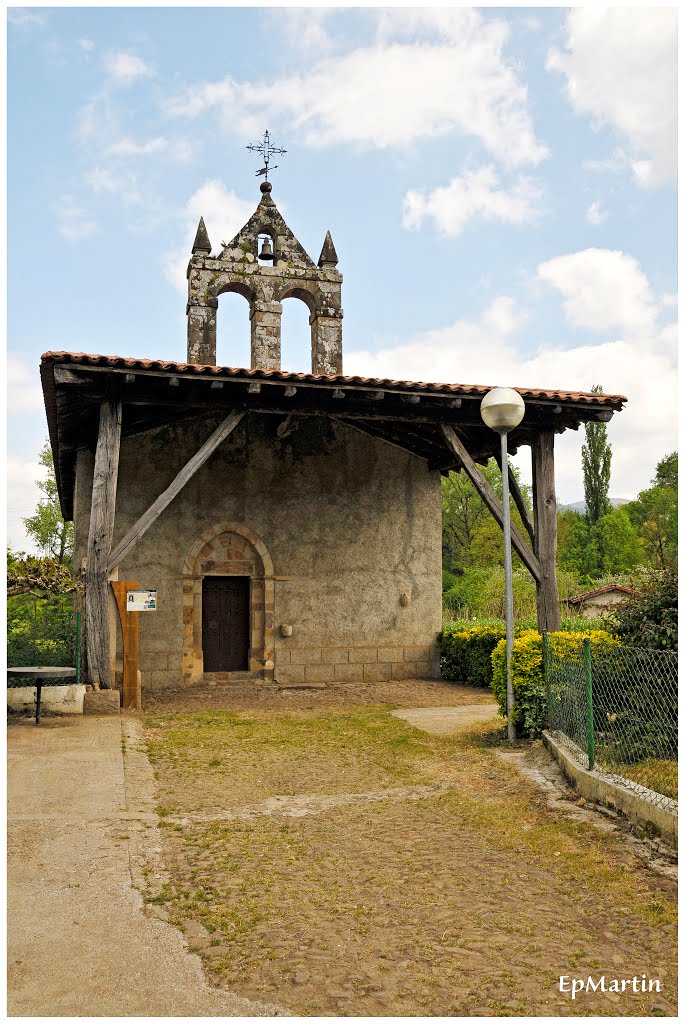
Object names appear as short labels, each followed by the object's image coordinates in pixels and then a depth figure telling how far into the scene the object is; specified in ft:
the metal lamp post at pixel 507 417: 24.86
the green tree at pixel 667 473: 145.52
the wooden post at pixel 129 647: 31.65
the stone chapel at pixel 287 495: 34.35
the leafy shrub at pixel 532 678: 24.34
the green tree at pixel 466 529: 125.29
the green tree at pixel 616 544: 123.13
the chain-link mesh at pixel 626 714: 17.20
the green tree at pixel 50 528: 107.55
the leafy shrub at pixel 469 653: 39.47
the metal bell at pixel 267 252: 44.52
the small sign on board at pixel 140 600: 31.71
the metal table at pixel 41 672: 26.48
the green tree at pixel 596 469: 115.44
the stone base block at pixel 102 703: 29.58
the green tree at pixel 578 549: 126.74
